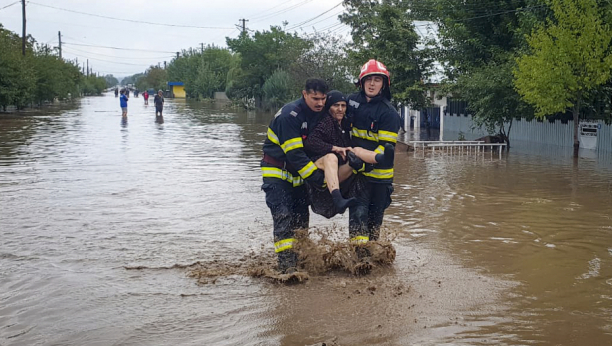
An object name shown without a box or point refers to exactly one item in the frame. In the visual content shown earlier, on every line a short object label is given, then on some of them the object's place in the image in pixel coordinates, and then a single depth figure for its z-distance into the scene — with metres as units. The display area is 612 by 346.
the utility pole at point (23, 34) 52.19
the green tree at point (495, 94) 21.20
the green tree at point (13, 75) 41.59
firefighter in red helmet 6.68
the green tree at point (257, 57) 60.12
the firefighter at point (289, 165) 6.36
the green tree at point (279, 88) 49.95
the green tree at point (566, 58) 18.22
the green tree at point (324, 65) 39.50
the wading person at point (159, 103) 41.41
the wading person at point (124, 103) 38.91
